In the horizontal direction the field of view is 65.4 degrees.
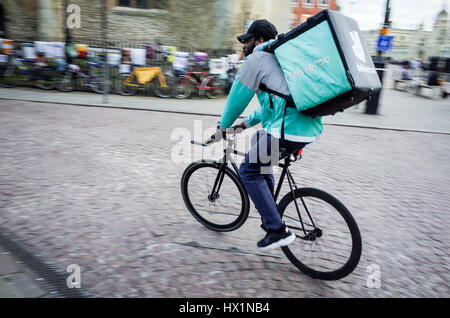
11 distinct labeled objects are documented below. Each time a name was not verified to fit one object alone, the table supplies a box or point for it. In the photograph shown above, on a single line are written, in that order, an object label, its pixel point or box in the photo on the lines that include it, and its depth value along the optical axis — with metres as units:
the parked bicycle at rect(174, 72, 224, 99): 11.92
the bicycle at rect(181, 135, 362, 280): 2.62
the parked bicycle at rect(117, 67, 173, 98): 11.50
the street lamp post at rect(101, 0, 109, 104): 9.98
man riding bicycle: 2.44
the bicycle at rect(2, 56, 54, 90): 11.55
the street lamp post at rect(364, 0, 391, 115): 10.55
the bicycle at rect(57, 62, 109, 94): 11.64
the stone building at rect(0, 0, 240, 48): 18.95
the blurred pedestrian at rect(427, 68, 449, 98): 17.43
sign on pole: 10.34
